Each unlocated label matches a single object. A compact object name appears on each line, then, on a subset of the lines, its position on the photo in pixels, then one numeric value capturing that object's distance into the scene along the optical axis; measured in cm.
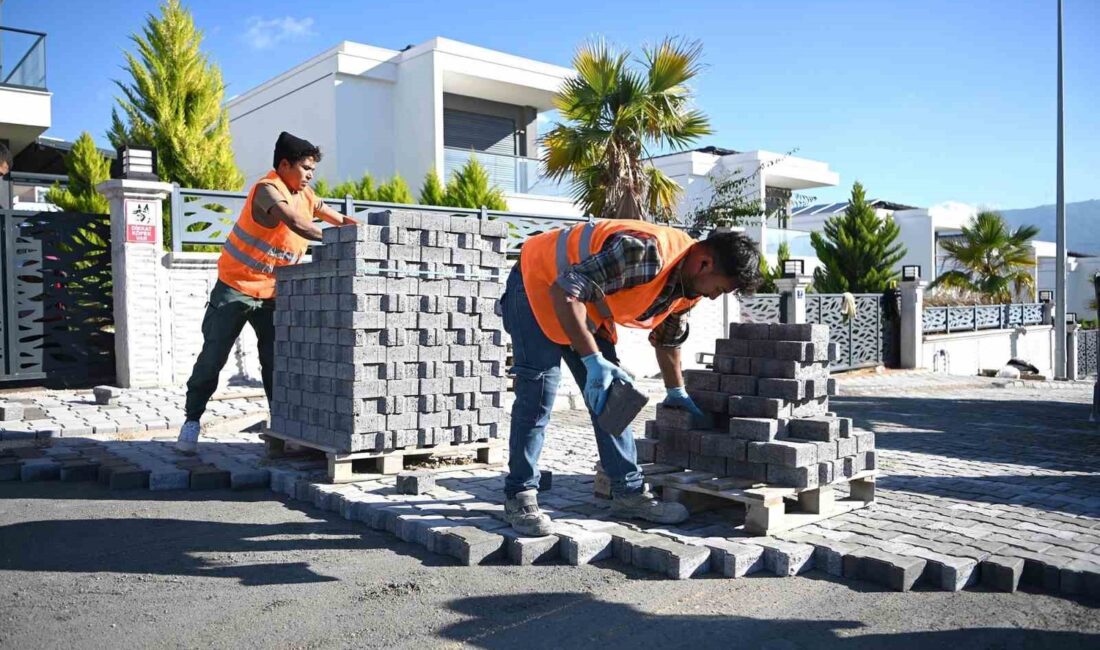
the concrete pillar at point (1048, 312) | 2737
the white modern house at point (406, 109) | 1903
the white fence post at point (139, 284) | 1004
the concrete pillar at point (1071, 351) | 2625
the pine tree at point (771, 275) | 1989
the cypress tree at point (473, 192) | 1600
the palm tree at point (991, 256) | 2814
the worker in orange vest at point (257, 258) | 605
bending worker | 392
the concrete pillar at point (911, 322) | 2019
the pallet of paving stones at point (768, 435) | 454
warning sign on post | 1008
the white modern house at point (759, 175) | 2683
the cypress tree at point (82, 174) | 1548
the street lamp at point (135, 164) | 995
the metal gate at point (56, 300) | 1010
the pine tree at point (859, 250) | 2200
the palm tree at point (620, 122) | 1447
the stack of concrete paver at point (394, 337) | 545
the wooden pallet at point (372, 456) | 550
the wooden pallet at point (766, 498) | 443
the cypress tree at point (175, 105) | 1518
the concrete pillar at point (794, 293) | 1725
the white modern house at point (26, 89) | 1530
